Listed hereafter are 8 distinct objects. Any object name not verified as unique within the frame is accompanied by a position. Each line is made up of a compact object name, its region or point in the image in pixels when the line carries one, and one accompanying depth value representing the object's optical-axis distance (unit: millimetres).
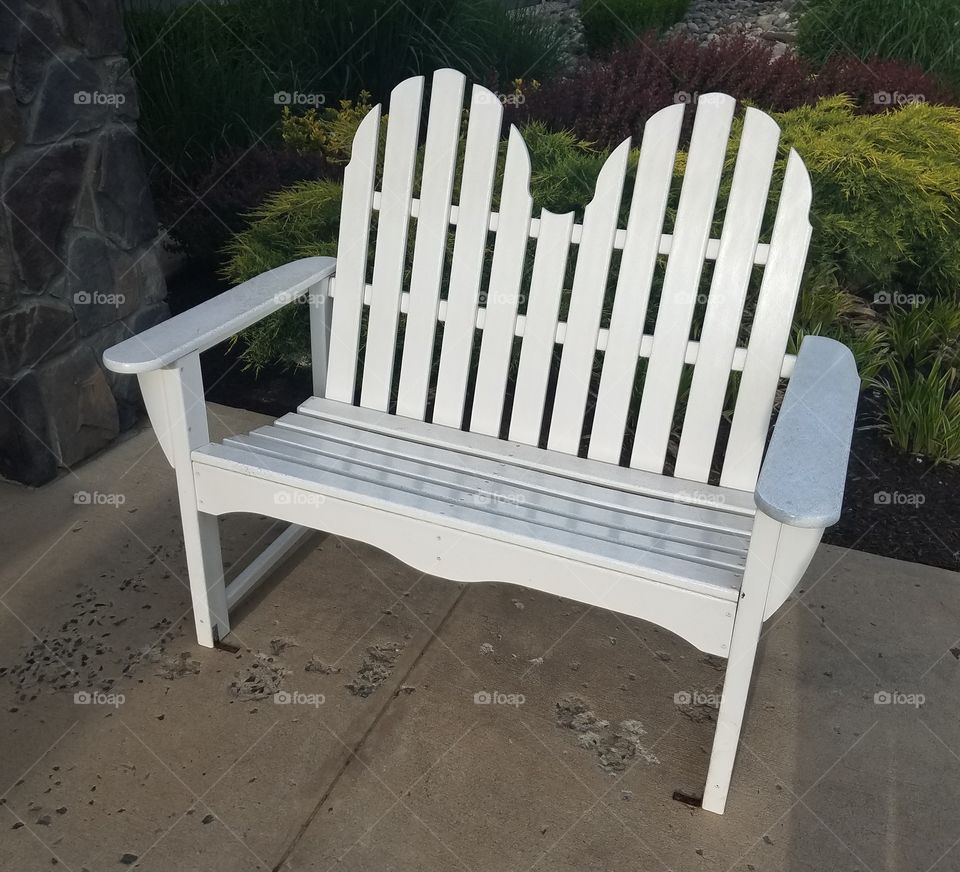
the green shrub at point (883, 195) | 3053
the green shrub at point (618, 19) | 7172
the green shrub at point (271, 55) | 3904
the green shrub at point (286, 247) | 2988
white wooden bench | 1614
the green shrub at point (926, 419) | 2842
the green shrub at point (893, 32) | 5473
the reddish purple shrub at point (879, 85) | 4199
